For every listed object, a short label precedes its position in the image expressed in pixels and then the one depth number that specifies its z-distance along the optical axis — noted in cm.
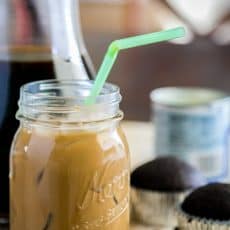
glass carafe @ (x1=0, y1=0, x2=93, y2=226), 76
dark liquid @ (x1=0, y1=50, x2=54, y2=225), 76
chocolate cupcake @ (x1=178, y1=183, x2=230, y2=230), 75
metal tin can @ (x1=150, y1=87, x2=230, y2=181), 92
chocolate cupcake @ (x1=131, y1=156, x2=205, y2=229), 81
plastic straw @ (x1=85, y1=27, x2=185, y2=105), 65
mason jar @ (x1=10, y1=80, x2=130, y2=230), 64
